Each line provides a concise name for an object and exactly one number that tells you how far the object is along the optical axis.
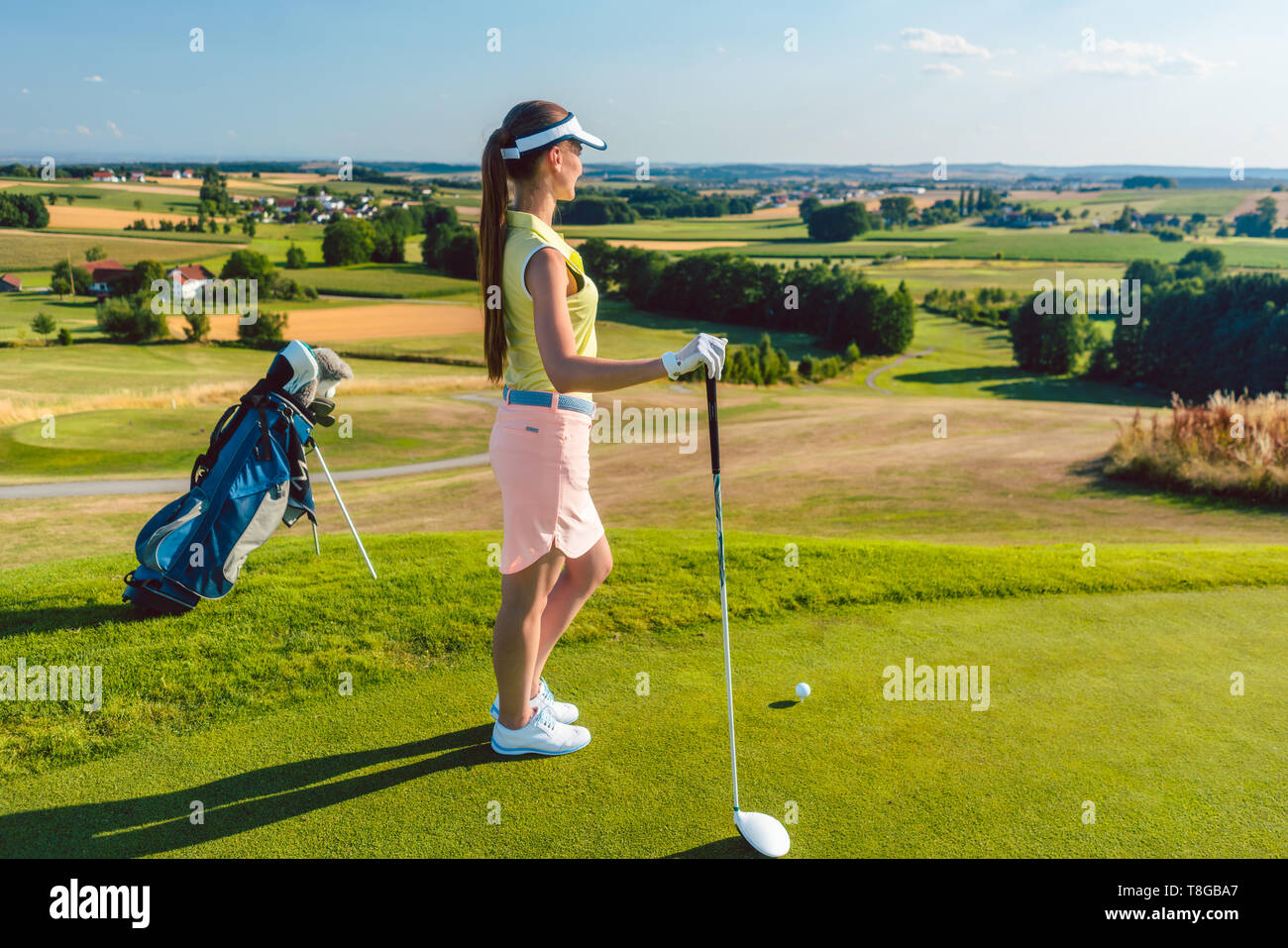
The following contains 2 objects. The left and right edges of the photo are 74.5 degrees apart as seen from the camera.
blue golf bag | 5.30
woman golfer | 3.33
